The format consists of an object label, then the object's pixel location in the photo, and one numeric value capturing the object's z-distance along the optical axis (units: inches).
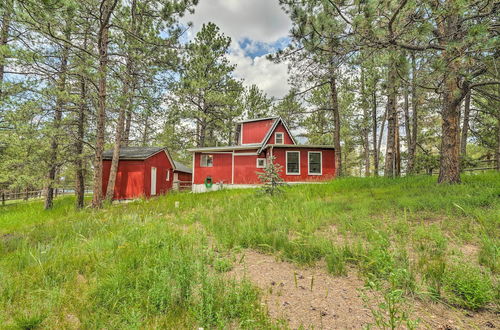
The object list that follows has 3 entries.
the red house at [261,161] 605.9
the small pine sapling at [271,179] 285.1
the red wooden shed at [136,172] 589.3
